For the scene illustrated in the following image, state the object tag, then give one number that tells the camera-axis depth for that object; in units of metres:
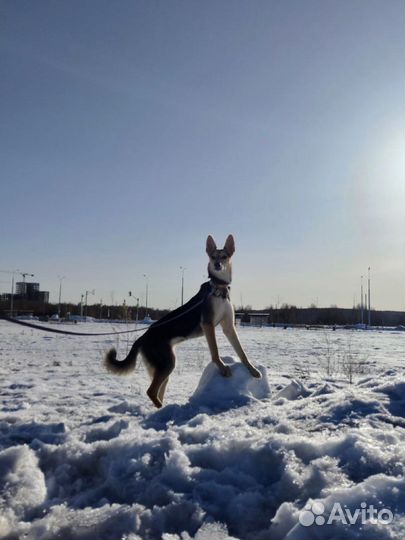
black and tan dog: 4.25
